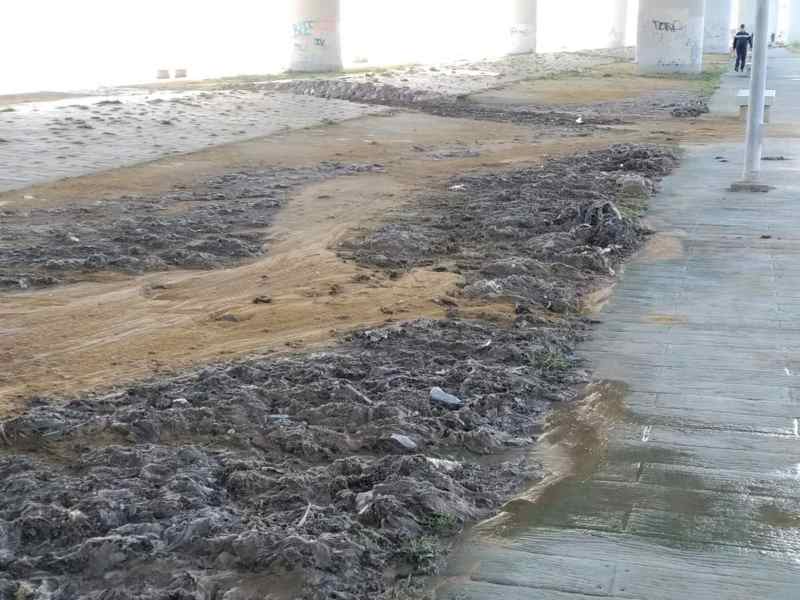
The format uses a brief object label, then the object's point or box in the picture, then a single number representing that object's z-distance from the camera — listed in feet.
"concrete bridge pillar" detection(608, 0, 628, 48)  249.14
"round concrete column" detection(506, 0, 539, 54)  196.44
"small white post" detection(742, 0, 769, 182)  40.63
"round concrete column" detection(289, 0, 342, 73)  139.23
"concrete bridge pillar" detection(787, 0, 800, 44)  255.91
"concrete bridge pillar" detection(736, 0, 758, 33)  250.37
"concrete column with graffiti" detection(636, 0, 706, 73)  129.90
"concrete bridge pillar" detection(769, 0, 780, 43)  268.86
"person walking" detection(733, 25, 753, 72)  138.10
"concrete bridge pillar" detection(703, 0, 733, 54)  203.31
